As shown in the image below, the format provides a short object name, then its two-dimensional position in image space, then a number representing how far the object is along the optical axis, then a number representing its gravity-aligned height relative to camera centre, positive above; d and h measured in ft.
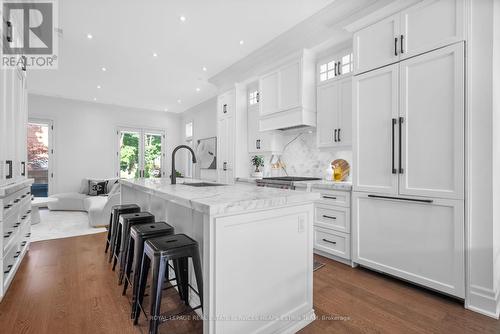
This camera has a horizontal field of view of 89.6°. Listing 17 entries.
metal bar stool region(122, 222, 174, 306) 6.02 -1.86
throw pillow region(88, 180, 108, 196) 20.99 -1.85
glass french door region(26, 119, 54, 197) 21.21 +0.91
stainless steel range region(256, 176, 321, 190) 10.90 -0.69
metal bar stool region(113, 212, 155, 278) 7.60 -1.70
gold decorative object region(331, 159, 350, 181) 11.07 -0.14
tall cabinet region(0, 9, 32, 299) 7.03 -0.30
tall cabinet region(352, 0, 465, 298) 6.60 +0.46
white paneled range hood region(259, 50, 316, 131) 11.71 +3.62
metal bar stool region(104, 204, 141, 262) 9.05 -1.68
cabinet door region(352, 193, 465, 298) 6.63 -2.15
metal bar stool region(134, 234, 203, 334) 4.79 -1.87
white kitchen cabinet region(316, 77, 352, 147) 10.44 +2.34
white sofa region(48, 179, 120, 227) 14.80 -2.57
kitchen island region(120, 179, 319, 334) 4.37 -1.74
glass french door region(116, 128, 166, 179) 25.57 +1.37
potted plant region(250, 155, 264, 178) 15.08 +0.16
